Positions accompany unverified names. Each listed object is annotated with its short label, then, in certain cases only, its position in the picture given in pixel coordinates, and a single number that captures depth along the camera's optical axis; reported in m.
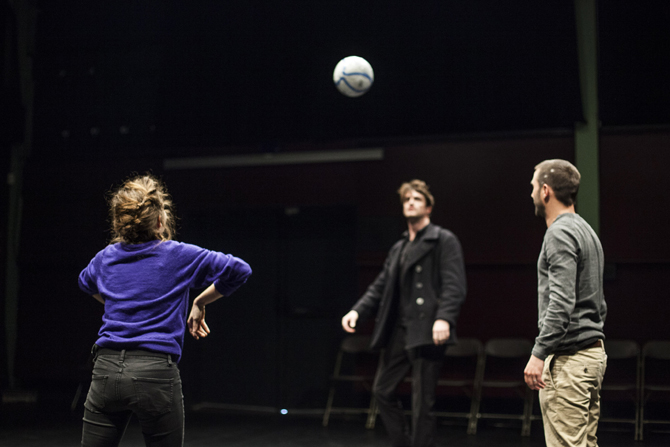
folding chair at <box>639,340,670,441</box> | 6.07
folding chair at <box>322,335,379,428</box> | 6.82
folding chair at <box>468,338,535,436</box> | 6.44
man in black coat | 4.45
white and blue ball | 6.45
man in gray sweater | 2.71
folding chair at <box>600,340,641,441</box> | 6.21
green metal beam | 6.89
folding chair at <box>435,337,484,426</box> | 6.65
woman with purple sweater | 2.41
